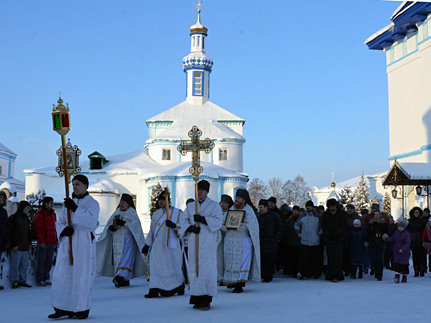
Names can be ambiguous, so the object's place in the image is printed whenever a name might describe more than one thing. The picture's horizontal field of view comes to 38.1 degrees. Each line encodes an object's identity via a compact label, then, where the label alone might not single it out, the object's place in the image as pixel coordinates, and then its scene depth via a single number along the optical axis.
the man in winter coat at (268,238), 12.76
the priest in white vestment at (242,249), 10.91
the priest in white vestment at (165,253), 9.99
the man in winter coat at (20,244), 11.88
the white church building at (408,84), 28.55
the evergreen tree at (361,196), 41.28
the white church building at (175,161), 43.16
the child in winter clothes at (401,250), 12.51
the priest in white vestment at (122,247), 11.82
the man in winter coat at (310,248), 13.59
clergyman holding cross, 8.53
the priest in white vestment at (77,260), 7.50
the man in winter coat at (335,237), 12.98
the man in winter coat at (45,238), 12.41
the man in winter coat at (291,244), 14.38
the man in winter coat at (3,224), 11.35
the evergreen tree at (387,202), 37.79
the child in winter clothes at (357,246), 13.64
